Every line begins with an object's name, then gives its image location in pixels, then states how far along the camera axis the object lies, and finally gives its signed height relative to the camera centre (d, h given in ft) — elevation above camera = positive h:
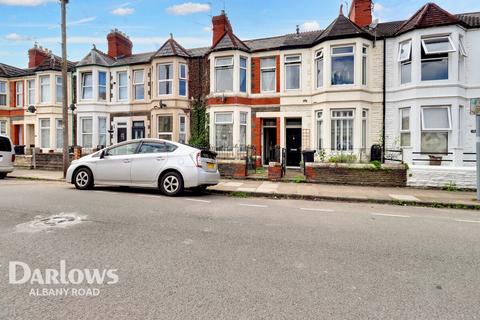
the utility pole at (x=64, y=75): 46.01 +11.36
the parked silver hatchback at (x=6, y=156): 46.66 -0.45
